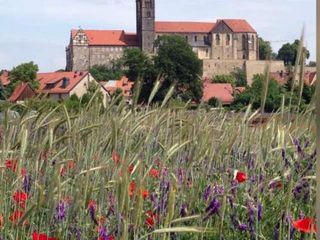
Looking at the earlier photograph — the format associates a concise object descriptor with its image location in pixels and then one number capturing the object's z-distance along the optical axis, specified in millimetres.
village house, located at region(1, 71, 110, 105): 75938
